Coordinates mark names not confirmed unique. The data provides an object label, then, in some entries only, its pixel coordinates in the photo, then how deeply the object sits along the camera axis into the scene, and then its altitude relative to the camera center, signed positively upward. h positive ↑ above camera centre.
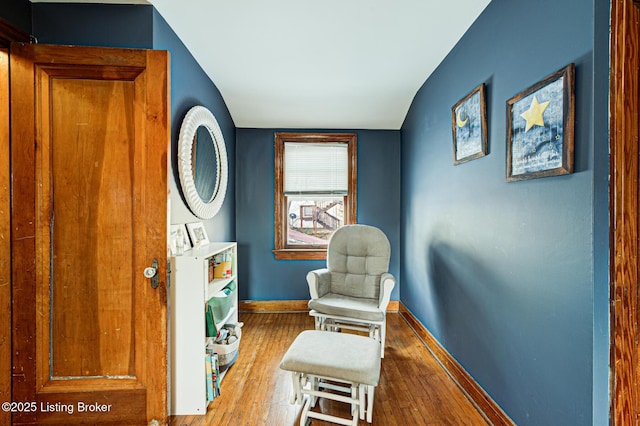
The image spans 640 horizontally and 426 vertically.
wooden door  1.58 -0.16
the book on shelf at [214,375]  1.87 -1.04
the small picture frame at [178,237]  1.96 -0.17
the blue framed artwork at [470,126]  1.83 +0.58
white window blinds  3.66 +0.54
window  3.63 +0.41
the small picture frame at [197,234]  2.26 -0.17
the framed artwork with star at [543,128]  1.20 +0.38
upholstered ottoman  1.59 -0.84
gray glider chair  2.47 -0.66
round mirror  2.11 +0.41
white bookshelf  1.78 -0.75
